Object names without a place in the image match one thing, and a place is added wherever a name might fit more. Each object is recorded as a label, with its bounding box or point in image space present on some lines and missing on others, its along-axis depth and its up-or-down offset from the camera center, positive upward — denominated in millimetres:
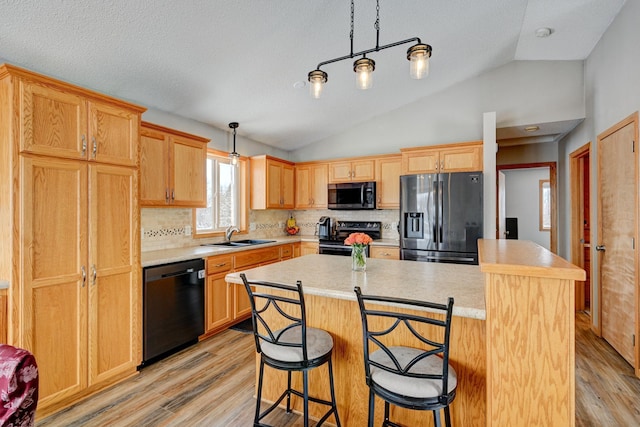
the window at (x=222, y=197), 4070 +235
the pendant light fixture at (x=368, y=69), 1672 +813
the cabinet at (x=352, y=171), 4605 +646
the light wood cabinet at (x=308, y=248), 4613 -492
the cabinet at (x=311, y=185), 4945 +460
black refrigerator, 3609 -38
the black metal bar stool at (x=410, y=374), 1259 -673
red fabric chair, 929 -517
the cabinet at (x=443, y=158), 3846 +694
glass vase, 2131 -303
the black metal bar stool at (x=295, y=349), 1575 -696
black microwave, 4520 +272
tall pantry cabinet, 1861 -108
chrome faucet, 4102 -215
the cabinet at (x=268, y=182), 4551 +469
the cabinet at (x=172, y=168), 2934 +467
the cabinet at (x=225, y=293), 3203 -836
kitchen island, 1179 -487
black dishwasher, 2615 -820
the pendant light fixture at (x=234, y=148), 3712 +873
